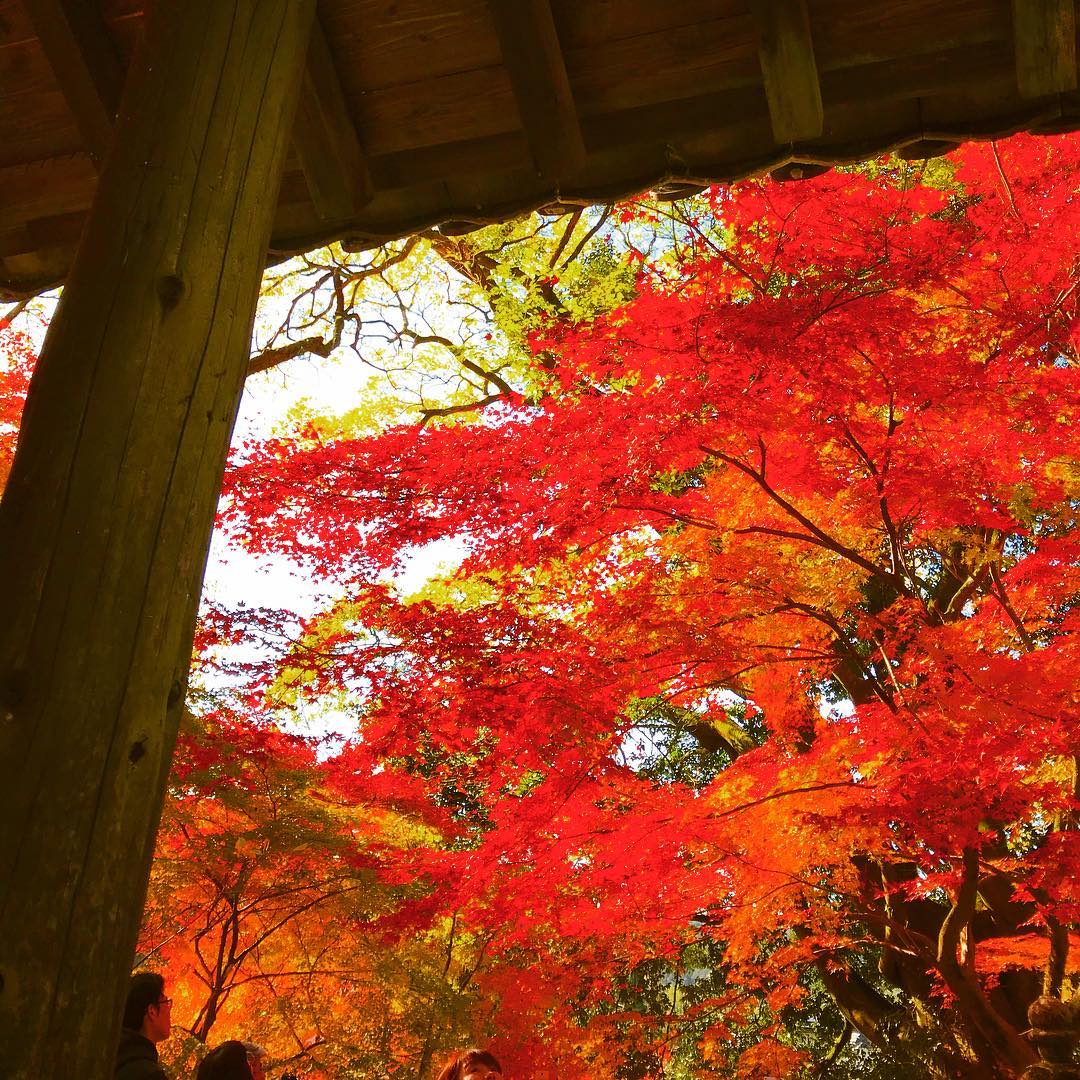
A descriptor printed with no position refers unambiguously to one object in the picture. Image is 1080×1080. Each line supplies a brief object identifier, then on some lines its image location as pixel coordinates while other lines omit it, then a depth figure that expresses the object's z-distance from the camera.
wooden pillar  1.10
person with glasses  2.65
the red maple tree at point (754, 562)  5.75
